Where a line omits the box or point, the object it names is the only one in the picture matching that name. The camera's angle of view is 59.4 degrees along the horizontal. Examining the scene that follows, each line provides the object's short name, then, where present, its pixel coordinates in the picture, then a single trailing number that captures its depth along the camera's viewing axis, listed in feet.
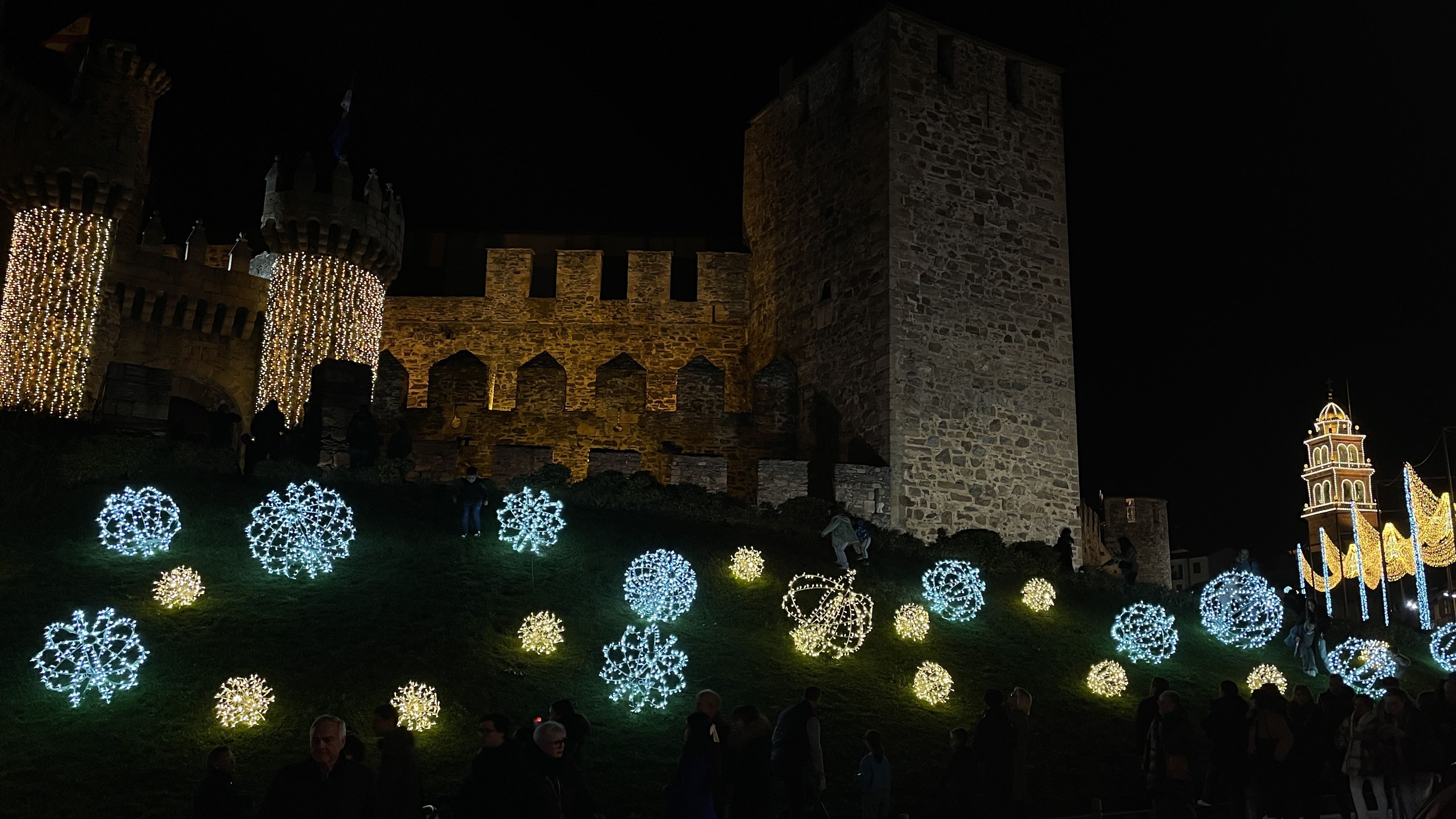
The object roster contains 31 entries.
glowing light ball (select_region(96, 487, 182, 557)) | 44.06
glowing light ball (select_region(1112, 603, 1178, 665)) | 51.06
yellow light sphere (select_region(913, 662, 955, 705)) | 42.83
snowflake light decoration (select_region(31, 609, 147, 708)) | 35.40
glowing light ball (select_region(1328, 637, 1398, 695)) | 52.31
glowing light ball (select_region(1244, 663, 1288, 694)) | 50.65
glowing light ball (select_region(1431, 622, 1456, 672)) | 59.36
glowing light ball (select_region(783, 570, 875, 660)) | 44.83
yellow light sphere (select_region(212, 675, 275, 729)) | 34.47
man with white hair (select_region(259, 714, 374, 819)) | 17.80
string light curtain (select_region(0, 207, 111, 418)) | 69.26
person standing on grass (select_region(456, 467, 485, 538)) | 49.34
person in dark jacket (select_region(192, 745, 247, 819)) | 25.32
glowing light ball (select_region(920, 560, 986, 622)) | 51.29
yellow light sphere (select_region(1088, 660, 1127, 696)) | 46.42
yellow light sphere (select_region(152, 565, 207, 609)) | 40.47
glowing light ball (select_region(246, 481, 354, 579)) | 44.37
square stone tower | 68.44
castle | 68.59
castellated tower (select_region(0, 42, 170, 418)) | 69.51
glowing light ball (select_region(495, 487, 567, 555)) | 48.70
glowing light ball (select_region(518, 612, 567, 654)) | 41.16
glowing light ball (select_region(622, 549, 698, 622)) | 44.91
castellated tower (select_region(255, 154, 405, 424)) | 73.92
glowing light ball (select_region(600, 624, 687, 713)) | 39.55
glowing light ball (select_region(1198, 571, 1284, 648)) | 55.93
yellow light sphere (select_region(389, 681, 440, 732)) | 35.68
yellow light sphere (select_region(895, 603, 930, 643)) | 47.80
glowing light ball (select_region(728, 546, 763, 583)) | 49.55
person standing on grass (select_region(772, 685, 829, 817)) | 27.73
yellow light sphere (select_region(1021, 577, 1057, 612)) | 54.29
